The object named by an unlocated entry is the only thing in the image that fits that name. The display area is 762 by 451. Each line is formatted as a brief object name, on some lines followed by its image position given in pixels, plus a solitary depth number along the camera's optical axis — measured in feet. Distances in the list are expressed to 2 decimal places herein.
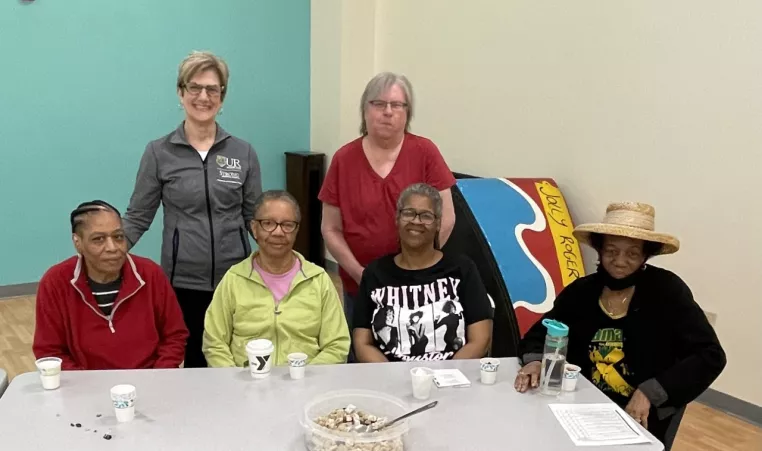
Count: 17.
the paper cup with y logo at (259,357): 5.65
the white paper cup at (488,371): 5.74
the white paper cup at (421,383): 5.40
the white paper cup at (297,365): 5.69
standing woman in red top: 7.90
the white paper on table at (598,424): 4.90
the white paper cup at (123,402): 4.81
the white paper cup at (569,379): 5.70
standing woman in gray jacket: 7.46
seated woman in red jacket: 6.33
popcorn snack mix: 4.41
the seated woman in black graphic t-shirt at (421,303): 6.75
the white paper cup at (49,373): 5.31
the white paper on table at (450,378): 5.71
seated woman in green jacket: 6.64
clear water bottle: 5.71
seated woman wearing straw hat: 5.99
